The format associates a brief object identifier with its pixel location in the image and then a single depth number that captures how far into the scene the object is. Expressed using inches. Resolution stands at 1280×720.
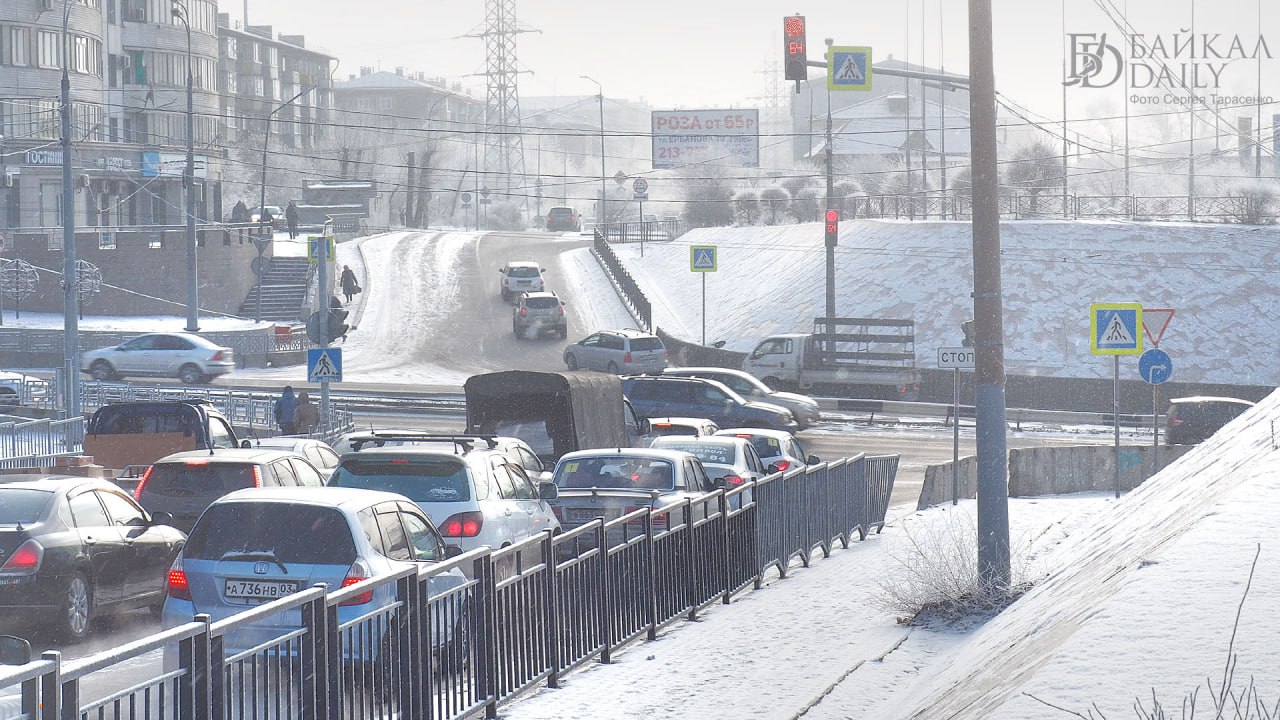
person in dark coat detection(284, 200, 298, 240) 2770.7
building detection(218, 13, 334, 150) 4894.2
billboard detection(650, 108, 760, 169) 3944.4
